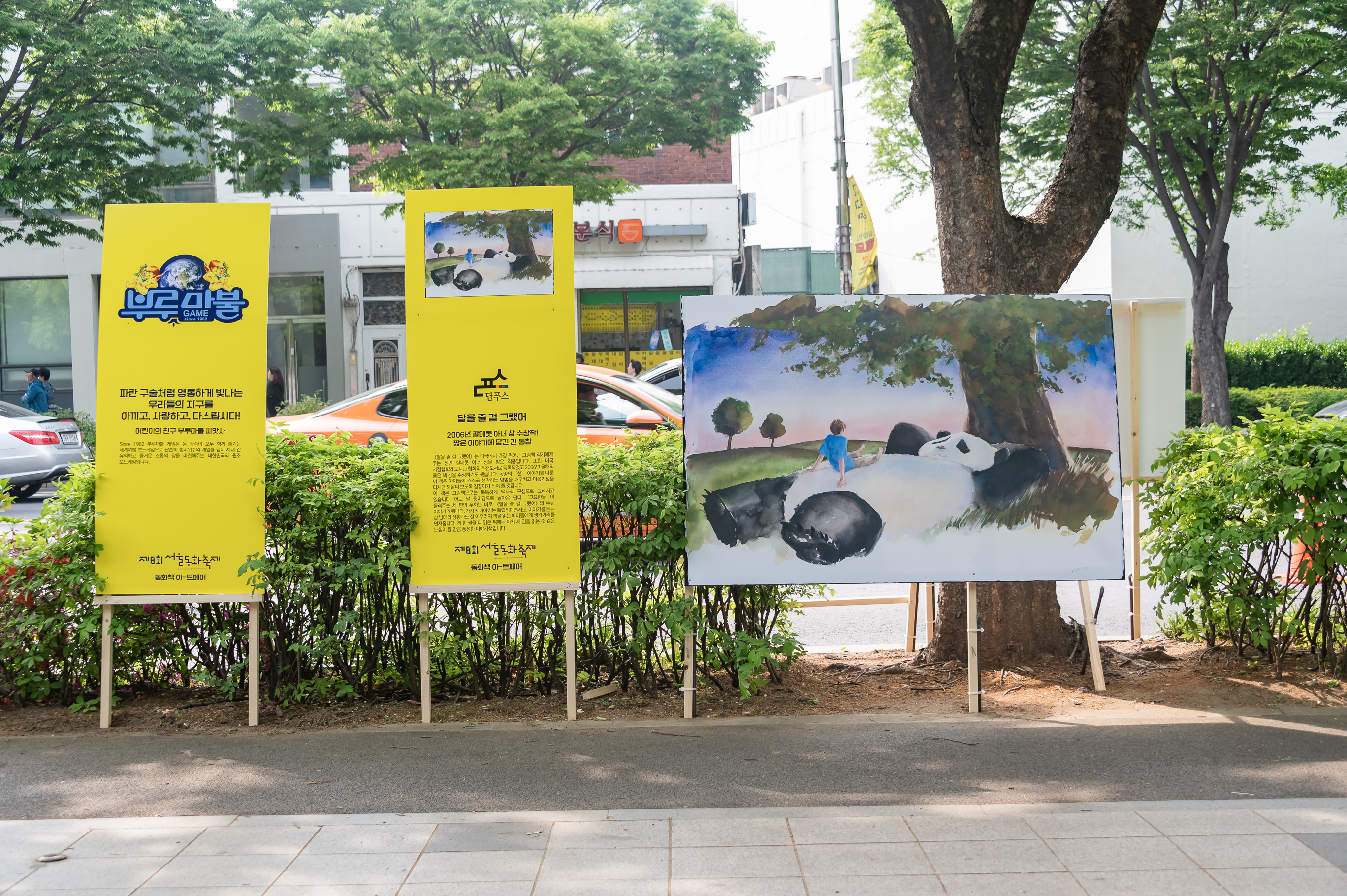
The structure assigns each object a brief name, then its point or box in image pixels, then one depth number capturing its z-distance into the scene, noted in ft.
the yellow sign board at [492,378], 17.34
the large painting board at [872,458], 17.28
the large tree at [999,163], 19.85
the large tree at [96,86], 55.83
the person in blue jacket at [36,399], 65.87
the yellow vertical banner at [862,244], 72.64
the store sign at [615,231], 84.64
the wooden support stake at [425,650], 17.51
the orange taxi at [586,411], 32.55
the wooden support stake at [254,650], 17.28
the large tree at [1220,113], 50.37
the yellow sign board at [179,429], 17.46
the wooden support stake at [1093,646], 18.17
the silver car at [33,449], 49.34
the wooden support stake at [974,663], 17.40
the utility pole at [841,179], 68.59
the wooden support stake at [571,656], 17.51
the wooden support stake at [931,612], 20.52
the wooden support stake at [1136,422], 21.06
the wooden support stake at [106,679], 17.34
